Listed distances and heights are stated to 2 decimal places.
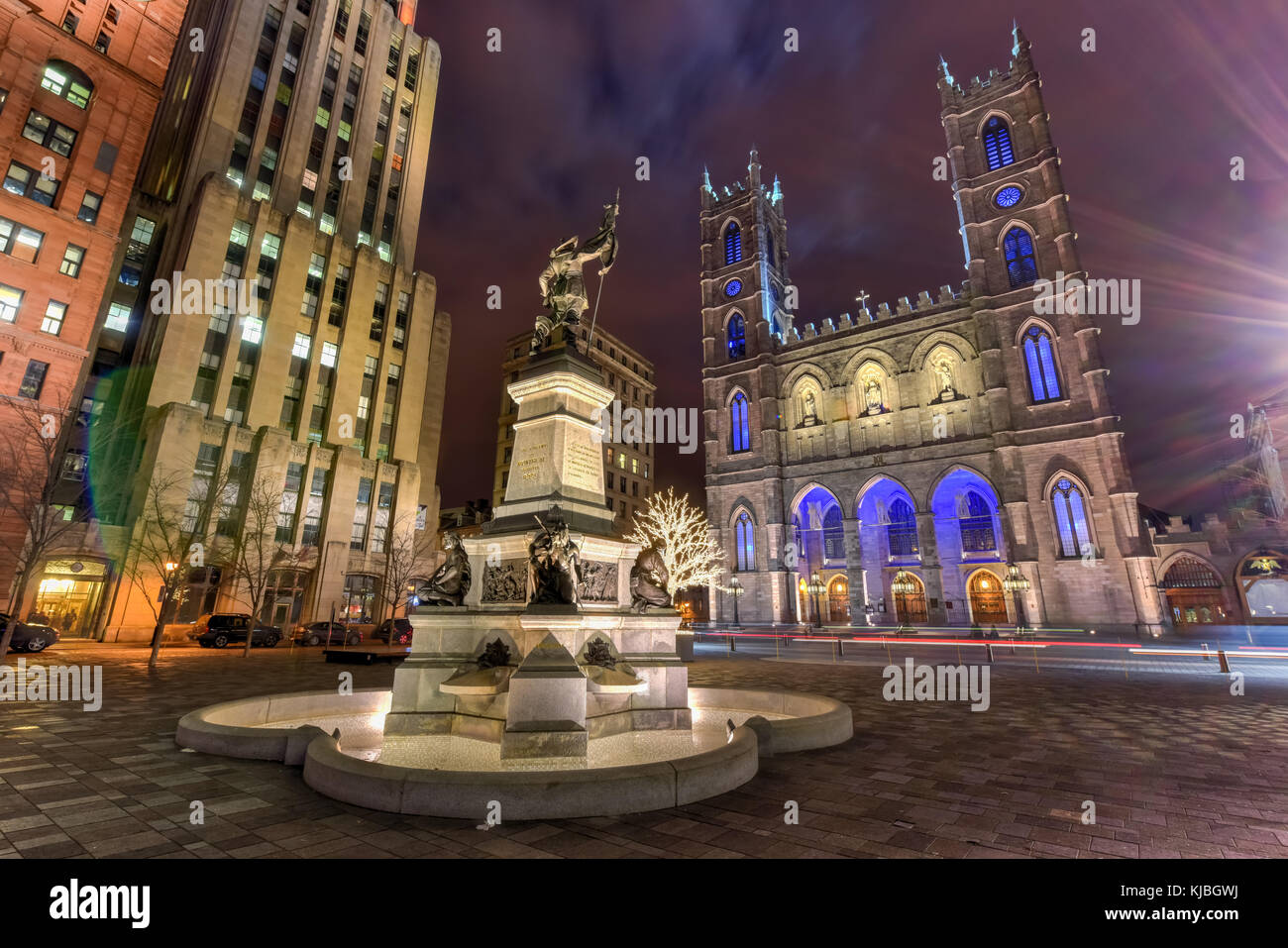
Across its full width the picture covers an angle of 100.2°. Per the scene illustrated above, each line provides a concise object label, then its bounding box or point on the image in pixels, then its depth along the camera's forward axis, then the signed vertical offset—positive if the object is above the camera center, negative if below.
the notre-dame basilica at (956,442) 37.75 +14.20
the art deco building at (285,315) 31.45 +20.10
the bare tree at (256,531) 29.42 +4.54
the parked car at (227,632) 26.34 -0.98
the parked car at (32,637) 19.34 -0.97
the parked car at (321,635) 29.09 -1.18
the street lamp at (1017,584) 36.03 +2.21
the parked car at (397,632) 29.94 -1.06
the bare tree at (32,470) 20.52 +6.06
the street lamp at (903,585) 45.53 +2.59
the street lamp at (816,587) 39.78 +2.08
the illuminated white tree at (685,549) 35.00 +5.06
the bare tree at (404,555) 36.56 +4.07
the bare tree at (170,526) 26.27 +4.30
